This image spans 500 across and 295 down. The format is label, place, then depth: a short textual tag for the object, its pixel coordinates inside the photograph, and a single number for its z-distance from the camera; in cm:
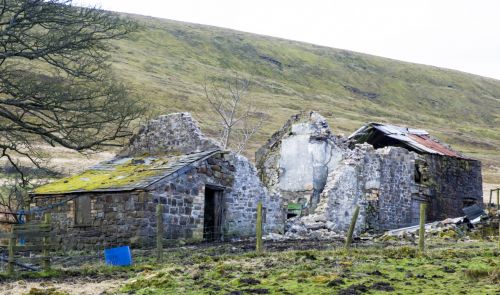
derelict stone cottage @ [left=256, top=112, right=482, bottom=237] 3114
